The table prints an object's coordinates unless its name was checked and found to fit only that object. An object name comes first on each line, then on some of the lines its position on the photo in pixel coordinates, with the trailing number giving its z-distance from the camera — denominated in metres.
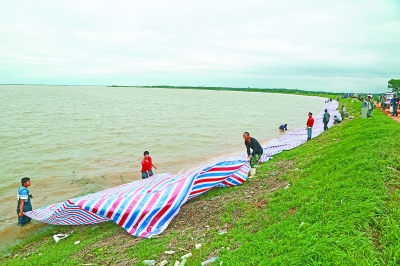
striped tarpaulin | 6.70
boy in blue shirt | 8.75
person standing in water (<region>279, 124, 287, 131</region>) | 27.28
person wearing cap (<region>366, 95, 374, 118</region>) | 18.27
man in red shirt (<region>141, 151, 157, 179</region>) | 10.99
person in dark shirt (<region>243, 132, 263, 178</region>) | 10.10
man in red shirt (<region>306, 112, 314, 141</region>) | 16.16
